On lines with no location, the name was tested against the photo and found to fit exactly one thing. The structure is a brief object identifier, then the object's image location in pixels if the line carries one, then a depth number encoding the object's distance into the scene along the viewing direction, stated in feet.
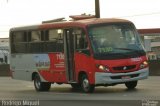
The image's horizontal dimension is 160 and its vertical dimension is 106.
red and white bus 72.74
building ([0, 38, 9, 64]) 308.60
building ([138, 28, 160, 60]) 224.33
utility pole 139.87
